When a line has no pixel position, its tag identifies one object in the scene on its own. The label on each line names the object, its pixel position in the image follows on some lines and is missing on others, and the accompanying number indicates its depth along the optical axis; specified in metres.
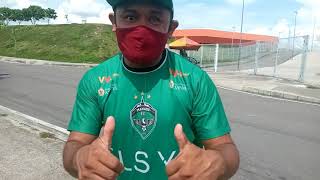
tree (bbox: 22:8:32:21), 46.24
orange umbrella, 14.01
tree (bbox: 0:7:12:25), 42.89
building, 27.33
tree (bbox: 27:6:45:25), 46.85
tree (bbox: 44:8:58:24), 48.33
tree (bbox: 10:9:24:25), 44.90
